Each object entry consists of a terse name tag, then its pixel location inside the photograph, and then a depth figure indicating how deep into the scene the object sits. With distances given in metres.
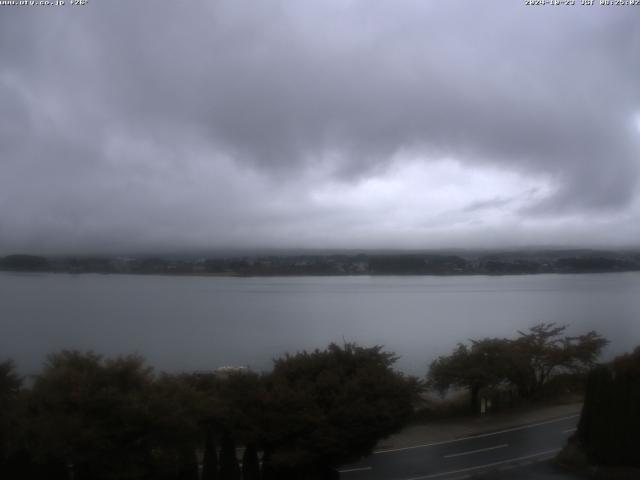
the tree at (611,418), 15.40
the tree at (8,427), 11.71
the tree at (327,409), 14.12
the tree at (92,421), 11.41
